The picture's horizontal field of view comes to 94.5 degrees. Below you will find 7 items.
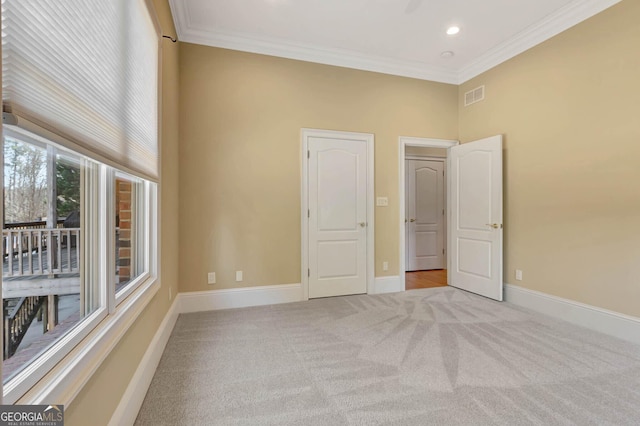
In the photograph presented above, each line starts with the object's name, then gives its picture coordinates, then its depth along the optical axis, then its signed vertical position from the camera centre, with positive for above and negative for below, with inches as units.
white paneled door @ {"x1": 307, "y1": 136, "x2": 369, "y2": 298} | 147.4 -1.2
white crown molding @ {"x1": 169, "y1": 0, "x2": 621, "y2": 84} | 115.6 +78.3
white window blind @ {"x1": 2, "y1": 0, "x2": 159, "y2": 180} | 29.7 +19.8
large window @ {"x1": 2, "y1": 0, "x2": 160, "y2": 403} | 31.7 +5.8
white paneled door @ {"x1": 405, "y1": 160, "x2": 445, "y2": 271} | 226.1 -0.7
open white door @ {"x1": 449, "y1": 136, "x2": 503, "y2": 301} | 144.5 -2.1
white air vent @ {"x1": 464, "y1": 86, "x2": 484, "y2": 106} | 158.6 +64.6
